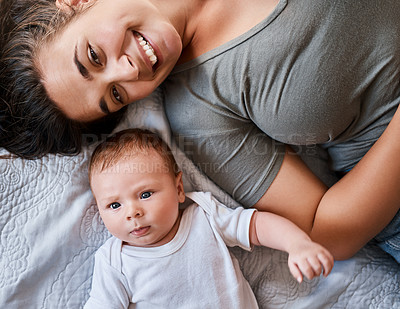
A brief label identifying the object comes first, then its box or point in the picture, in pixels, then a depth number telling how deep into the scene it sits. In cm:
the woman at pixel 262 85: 92
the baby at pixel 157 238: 99
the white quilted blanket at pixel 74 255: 104
